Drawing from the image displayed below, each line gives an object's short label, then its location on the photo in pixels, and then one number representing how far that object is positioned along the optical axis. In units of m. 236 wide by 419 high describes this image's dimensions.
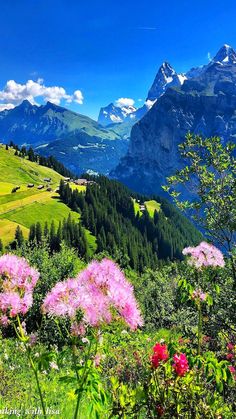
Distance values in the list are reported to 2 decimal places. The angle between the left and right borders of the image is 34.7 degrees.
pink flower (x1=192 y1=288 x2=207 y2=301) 7.14
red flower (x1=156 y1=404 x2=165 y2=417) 5.28
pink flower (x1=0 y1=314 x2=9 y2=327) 5.02
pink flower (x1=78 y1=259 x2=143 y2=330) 4.67
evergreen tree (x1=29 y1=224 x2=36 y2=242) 154.44
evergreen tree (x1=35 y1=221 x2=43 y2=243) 154.39
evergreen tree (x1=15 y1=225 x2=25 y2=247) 146.88
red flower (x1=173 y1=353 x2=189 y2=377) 5.42
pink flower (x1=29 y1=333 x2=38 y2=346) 5.56
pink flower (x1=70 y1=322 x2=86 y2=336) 4.85
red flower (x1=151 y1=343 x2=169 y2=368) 5.45
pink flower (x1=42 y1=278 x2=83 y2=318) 4.79
